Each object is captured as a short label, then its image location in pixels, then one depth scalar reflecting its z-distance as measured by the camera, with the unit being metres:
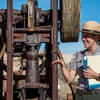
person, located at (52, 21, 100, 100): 2.90
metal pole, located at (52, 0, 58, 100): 4.56
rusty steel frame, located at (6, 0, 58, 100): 4.58
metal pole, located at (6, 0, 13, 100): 4.59
